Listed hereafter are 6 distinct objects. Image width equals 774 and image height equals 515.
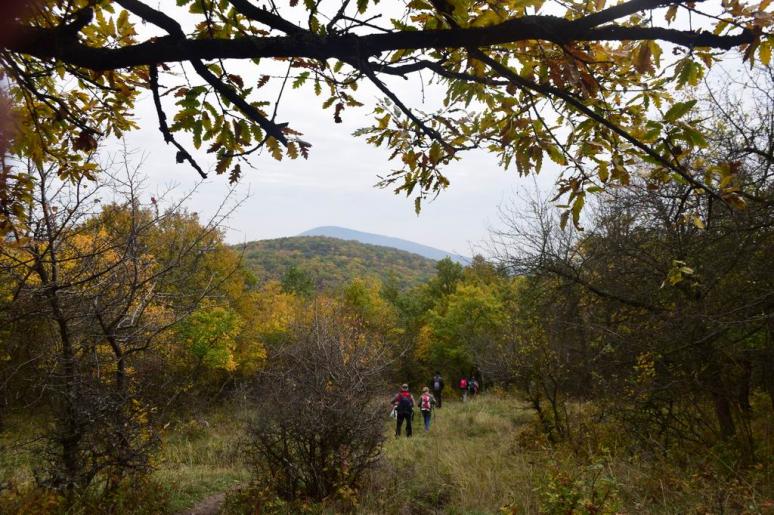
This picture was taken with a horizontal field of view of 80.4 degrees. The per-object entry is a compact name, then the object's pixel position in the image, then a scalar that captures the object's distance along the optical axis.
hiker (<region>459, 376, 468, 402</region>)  23.16
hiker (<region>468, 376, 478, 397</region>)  26.27
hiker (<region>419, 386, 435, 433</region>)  13.72
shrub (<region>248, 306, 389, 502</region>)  6.60
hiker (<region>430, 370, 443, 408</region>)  18.62
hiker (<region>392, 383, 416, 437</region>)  12.72
